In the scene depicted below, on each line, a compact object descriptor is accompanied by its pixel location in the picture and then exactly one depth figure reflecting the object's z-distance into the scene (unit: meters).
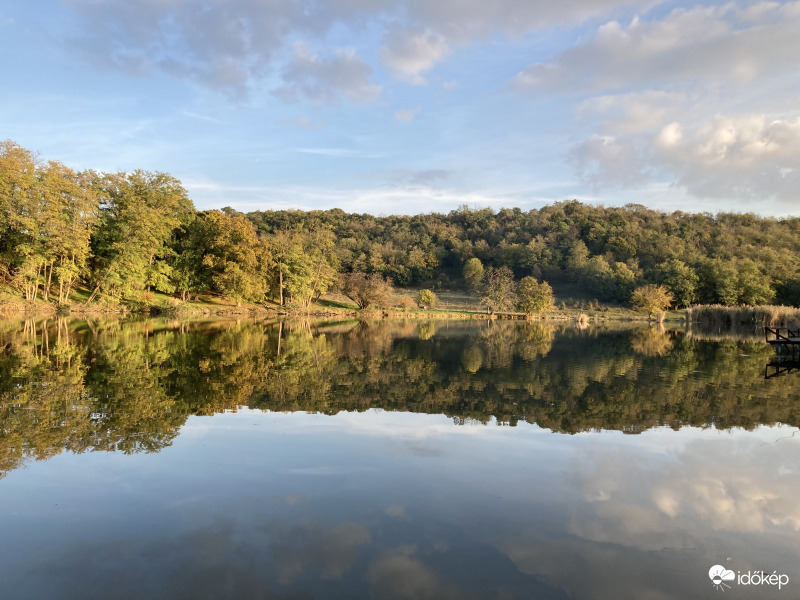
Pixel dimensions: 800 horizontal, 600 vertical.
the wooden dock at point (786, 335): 23.92
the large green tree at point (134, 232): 49.19
